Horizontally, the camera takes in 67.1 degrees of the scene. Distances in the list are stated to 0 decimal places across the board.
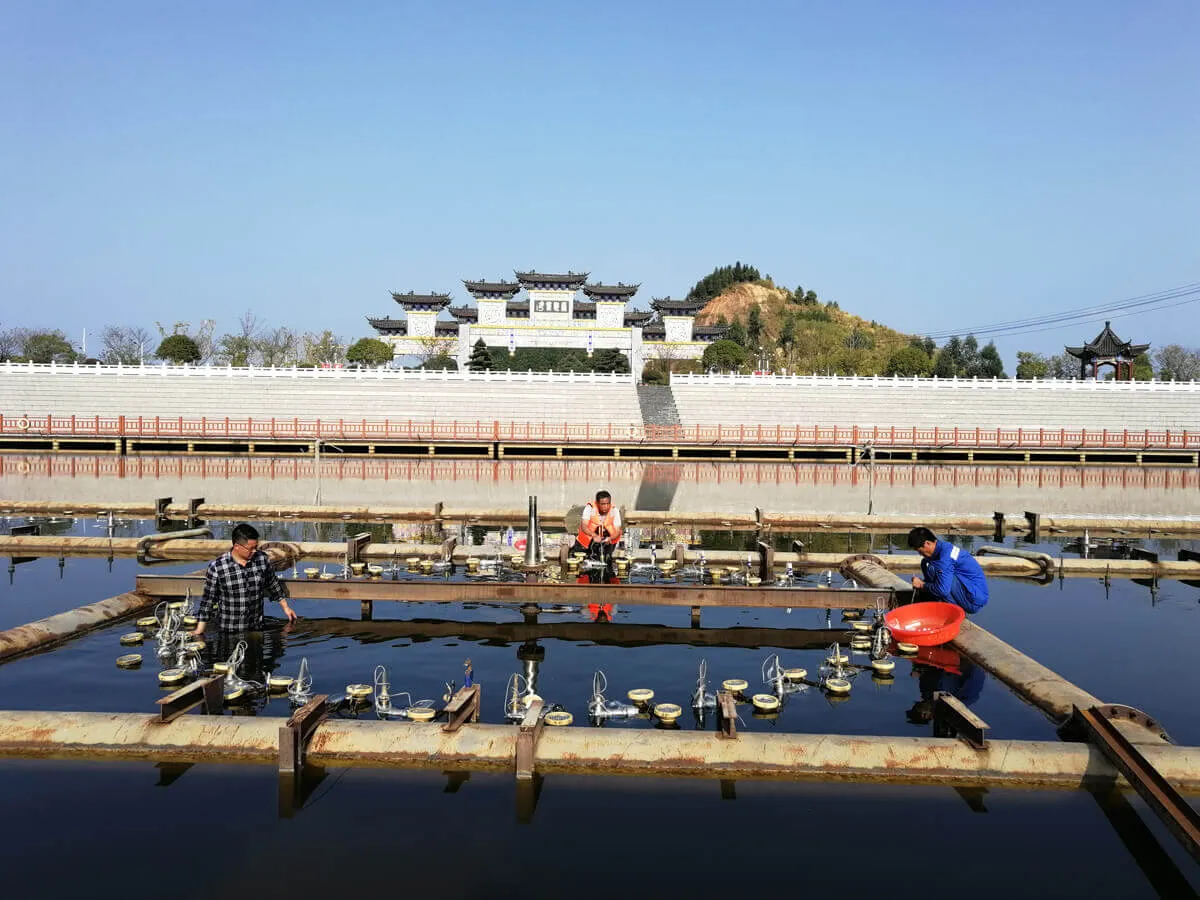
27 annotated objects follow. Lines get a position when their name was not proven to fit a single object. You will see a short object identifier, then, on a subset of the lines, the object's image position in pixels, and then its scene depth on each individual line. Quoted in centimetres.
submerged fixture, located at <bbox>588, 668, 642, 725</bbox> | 866
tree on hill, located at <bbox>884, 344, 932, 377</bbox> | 7356
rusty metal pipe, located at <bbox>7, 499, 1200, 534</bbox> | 2122
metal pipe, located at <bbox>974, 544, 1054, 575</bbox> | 1603
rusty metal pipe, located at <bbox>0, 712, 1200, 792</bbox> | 715
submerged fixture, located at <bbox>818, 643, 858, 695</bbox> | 958
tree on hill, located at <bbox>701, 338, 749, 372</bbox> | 8325
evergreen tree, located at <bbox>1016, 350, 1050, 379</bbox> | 9019
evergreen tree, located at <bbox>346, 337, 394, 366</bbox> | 7581
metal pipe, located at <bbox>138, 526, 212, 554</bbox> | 1680
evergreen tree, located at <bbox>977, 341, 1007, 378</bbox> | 8525
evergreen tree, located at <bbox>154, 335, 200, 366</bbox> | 6888
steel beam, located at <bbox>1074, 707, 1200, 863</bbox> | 586
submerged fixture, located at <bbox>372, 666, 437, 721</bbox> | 841
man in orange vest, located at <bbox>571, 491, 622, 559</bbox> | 1455
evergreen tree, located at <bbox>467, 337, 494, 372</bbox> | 7424
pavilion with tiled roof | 6582
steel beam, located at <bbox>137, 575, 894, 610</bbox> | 1180
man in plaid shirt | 1004
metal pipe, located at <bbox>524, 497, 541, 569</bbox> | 1366
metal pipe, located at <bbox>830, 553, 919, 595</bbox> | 1300
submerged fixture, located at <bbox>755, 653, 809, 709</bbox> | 953
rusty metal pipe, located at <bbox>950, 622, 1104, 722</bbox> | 862
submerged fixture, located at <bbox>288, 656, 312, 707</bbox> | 912
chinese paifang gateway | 8962
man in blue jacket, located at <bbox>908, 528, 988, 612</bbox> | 1107
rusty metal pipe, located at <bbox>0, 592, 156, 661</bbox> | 1022
